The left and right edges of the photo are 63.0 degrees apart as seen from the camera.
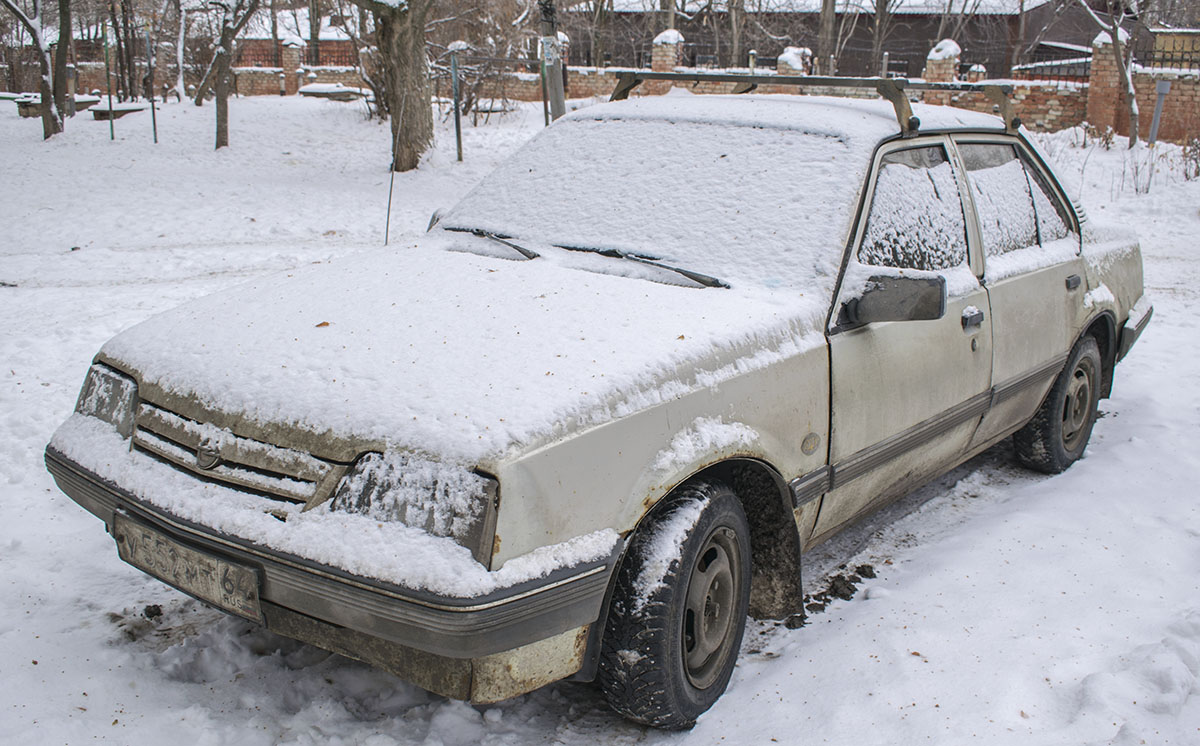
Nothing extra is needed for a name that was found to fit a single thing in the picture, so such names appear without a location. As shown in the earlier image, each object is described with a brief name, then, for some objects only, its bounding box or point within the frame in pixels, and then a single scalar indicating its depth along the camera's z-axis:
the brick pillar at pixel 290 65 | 32.69
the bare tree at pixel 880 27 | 38.03
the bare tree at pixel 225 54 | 16.81
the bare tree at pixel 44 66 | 18.31
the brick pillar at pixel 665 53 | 25.58
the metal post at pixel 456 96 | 15.25
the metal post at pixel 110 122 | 17.89
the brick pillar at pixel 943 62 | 20.84
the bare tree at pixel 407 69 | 14.16
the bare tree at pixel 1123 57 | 17.77
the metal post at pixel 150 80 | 17.70
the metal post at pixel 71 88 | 23.42
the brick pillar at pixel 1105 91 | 20.22
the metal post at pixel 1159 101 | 15.23
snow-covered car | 2.04
